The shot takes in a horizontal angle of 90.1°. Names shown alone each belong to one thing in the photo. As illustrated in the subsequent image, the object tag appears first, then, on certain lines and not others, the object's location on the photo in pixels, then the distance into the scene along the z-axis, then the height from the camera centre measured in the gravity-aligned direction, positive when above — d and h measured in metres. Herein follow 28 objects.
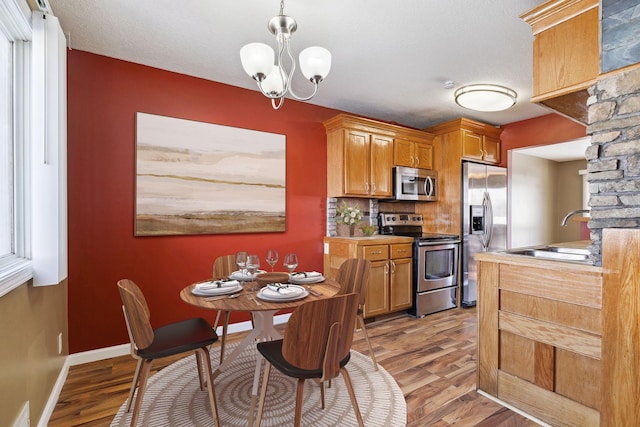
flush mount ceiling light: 3.15 +1.16
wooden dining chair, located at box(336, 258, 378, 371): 2.37 -0.51
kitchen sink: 2.21 -0.29
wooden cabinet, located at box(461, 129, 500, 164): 4.27 +0.92
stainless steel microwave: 4.13 +0.38
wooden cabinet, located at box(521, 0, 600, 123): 1.76 +0.95
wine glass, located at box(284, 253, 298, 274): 2.25 -0.35
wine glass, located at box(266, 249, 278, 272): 2.31 -0.33
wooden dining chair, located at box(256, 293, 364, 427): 1.40 -0.58
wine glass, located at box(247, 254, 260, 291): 2.17 -0.35
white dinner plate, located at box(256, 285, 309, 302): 1.78 -0.47
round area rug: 1.86 -1.21
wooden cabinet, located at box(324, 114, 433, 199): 3.74 +0.69
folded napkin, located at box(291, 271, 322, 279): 2.29 -0.46
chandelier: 1.75 +0.87
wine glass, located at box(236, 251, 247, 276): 2.20 -0.33
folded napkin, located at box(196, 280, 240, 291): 1.96 -0.46
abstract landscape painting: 2.87 +0.33
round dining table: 1.69 -0.50
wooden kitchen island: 1.53 -0.67
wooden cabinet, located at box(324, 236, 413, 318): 3.49 -0.61
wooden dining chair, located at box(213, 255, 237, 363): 2.57 -0.47
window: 1.64 +0.42
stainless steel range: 3.82 -0.67
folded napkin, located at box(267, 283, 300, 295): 1.82 -0.45
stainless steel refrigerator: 4.24 -0.04
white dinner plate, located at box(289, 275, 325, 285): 2.22 -0.47
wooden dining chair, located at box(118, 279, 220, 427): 1.62 -0.74
